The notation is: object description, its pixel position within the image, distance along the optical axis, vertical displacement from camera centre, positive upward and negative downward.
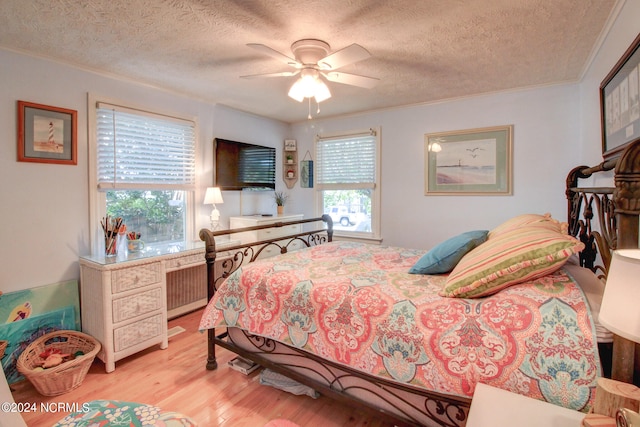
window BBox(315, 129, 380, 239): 4.20 +0.35
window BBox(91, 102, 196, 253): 2.85 +0.34
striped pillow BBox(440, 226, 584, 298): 1.32 -0.25
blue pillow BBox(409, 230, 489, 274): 1.86 -0.29
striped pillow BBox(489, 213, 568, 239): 1.63 -0.10
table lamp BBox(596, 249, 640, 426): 0.73 -0.26
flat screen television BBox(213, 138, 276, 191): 3.81 +0.53
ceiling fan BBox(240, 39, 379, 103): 2.17 +0.98
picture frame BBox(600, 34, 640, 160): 1.60 +0.60
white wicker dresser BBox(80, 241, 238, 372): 2.36 -0.75
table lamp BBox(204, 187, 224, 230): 3.56 +0.07
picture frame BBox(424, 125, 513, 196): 3.38 +0.50
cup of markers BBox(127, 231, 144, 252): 2.76 -0.32
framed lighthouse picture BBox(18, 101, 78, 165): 2.38 +0.57
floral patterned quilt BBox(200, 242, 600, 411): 1.15 -0.55
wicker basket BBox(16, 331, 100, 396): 2.04 -1.07
